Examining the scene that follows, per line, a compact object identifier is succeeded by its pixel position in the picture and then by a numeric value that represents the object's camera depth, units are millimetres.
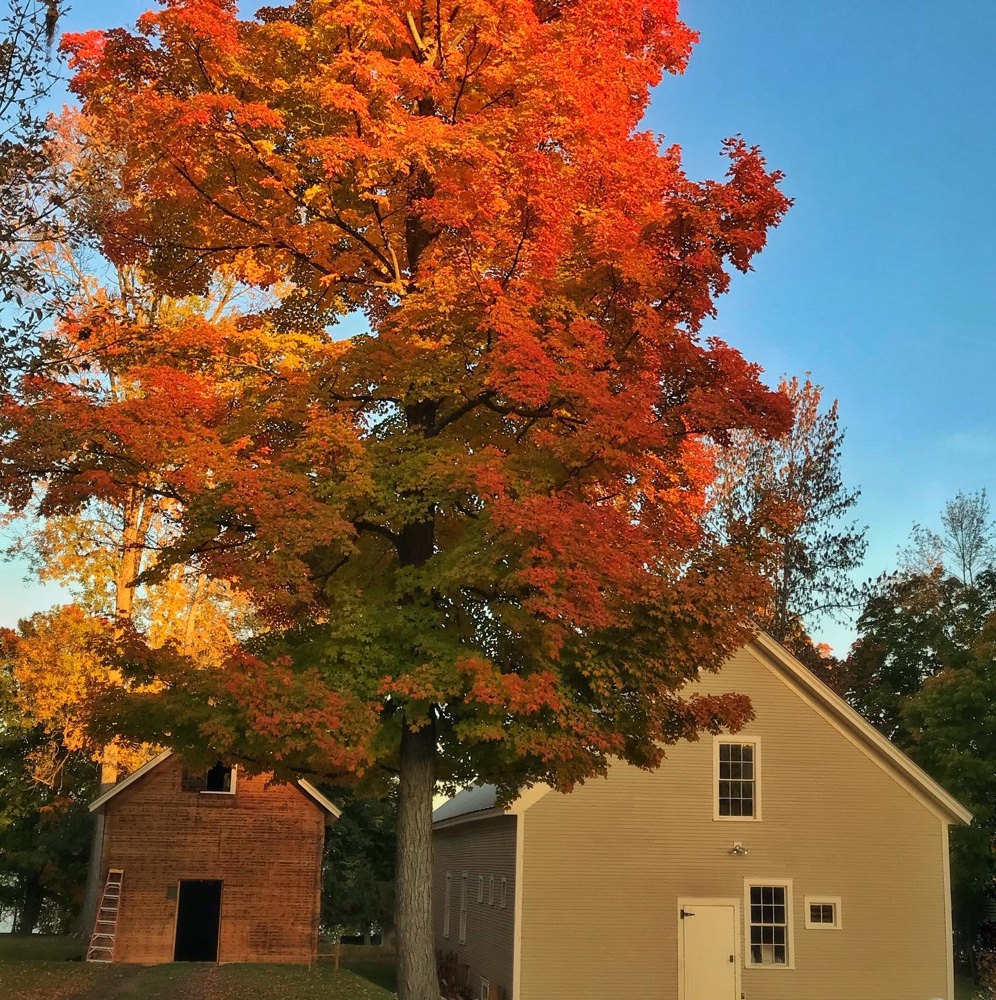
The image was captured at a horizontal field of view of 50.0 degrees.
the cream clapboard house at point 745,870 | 21109
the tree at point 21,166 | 9078
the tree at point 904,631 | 41812
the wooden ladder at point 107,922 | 26812
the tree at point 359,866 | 42031
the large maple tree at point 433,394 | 11281
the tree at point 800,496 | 34250
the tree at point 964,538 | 44062
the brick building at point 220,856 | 27672
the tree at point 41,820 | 39188
